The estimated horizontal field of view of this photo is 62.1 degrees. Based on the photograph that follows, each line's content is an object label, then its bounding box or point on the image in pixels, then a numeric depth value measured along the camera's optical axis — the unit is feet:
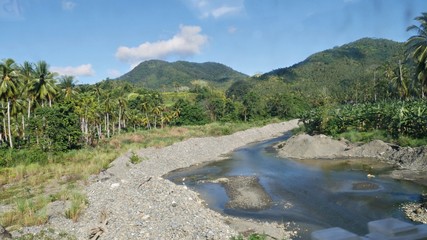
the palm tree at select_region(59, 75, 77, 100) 241.96
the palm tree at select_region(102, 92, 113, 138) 288.10
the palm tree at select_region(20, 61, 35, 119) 201.00
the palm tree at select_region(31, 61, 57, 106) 201.46
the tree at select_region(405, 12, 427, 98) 158.61
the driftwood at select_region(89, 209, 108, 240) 66.18
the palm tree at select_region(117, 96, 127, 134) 311.70
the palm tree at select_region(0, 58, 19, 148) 175.11
